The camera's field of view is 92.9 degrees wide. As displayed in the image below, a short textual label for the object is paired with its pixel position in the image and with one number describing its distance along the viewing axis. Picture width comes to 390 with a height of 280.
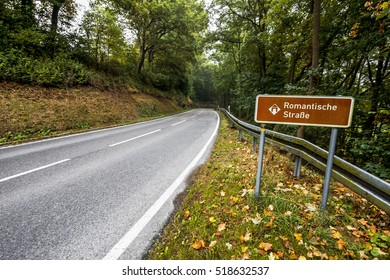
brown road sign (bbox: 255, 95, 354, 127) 2.48
